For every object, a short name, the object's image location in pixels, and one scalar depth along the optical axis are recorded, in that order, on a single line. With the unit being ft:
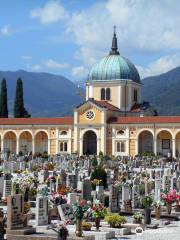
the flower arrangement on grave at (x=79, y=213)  59.36
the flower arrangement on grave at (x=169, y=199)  78.81
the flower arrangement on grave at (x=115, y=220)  66.74
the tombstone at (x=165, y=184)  99.80
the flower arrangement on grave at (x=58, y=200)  77.00
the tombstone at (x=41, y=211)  67.26
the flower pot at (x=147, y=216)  70.74
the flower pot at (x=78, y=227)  58.90
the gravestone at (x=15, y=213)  61.00
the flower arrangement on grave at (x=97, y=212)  65.05
